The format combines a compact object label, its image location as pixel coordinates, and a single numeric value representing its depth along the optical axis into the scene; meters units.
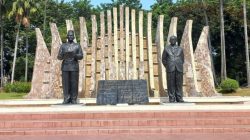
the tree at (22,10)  19.29
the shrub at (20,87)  16.42
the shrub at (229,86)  14.74
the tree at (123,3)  29.59
